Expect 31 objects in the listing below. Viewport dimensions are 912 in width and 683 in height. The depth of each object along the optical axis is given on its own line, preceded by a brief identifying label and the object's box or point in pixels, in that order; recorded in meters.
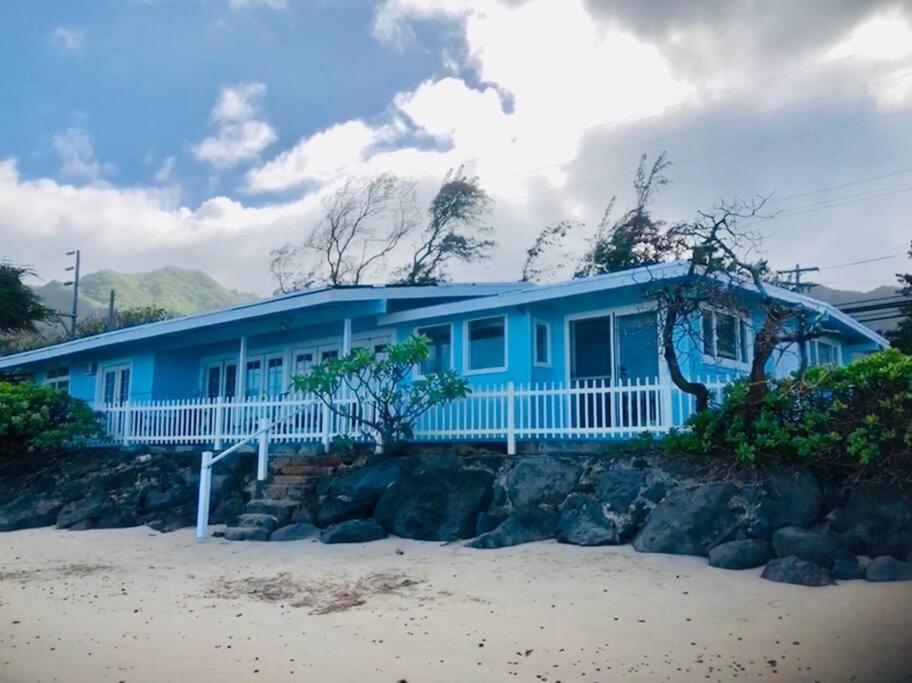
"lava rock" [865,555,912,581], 7.26
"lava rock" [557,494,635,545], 9.52
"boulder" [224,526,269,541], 11.77
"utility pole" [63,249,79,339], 39.21
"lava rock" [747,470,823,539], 8.46
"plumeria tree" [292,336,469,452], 12.62
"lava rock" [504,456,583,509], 10.55
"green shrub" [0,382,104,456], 17.44
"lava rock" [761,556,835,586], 7.35
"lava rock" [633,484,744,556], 8.70
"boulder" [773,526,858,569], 7.76
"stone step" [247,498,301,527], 12.40
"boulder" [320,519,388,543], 10.89
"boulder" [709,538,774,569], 8.05
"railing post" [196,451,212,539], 12.27
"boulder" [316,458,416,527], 11.74
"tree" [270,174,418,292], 37.59
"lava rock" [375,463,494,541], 10.73
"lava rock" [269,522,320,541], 11.51
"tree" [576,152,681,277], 11.16
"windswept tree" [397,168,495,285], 37.00
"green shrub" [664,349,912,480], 8.26
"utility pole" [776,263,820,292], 29.83
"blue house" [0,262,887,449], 12.05
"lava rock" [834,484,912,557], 7.86
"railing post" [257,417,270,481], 13.64
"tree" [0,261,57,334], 18.41
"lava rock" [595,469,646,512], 9.84
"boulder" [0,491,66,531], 14.18
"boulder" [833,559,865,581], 7.46
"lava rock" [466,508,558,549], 9.98
